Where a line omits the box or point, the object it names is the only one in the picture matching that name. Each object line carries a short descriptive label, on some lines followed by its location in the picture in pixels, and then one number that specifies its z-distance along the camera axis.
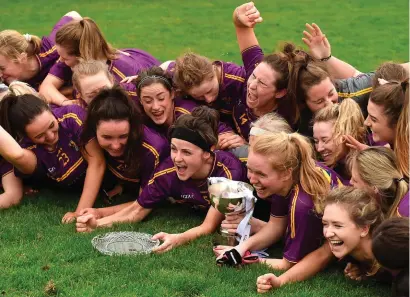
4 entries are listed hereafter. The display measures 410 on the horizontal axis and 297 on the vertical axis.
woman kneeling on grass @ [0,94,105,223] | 6.15
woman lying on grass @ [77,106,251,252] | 5.73
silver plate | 5.40
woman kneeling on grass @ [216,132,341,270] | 5.05
